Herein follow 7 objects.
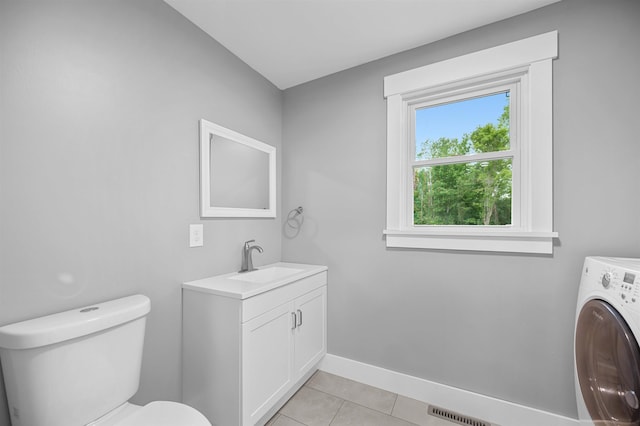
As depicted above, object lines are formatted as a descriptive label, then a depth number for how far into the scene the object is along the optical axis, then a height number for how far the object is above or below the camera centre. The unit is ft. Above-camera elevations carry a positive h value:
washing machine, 2.89 -1.66
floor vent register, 5.16 -4.16
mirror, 5.44 +0.89
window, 4.89 +1.30
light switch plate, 5.16 -0.47
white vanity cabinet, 4.39 -2.46
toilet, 2.84 -1.88
